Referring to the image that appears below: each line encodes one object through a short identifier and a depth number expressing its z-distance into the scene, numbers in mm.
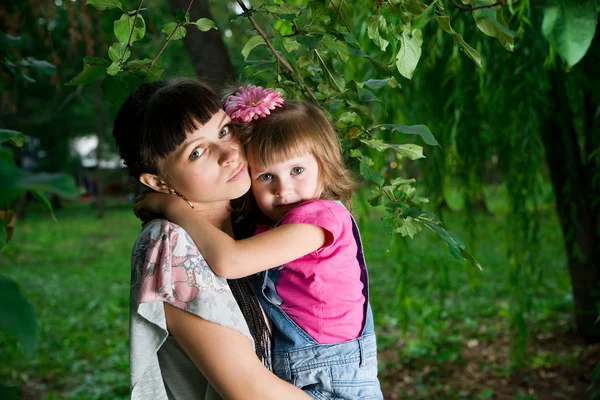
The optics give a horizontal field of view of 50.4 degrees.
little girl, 1218
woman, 1100
